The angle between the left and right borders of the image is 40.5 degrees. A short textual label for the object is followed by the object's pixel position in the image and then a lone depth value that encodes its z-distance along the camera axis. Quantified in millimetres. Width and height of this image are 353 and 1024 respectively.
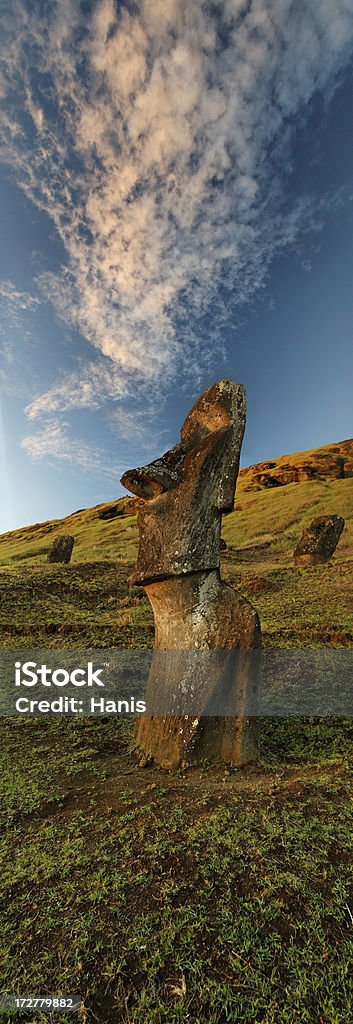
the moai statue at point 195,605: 4996
